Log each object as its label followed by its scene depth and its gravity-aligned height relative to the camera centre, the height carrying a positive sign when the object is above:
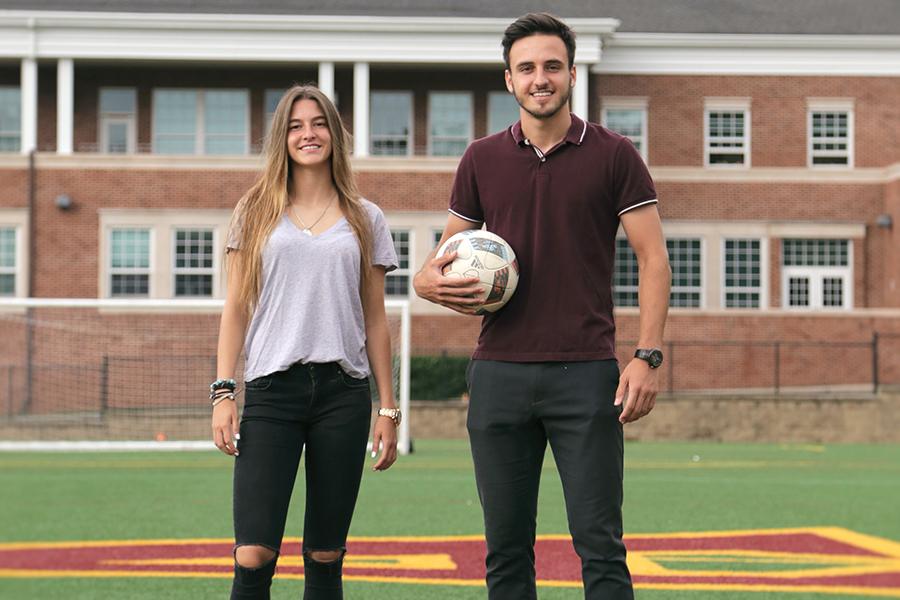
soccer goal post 22.27 -1.35
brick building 33.19 +4.62
